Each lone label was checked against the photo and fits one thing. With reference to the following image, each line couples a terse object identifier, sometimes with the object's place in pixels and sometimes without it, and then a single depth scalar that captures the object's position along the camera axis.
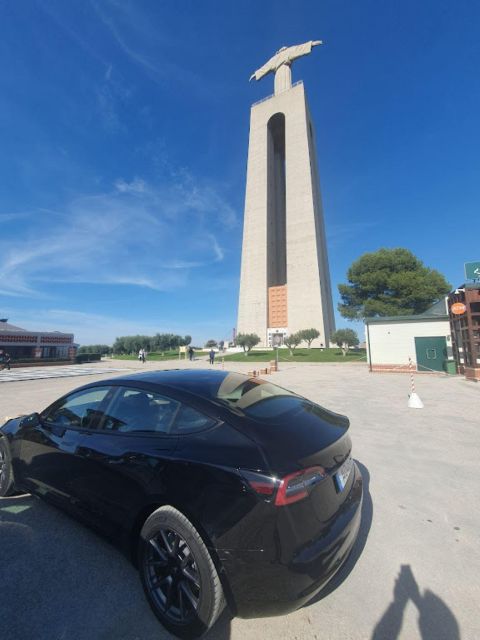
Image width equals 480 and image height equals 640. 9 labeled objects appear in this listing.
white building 18.59
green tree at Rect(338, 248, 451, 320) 38.62
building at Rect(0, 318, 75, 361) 36.75
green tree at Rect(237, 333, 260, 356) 47.47
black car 1.67
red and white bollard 8.11
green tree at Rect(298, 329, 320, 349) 47.00
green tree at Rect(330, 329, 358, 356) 38.72
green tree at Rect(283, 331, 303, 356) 44.36
